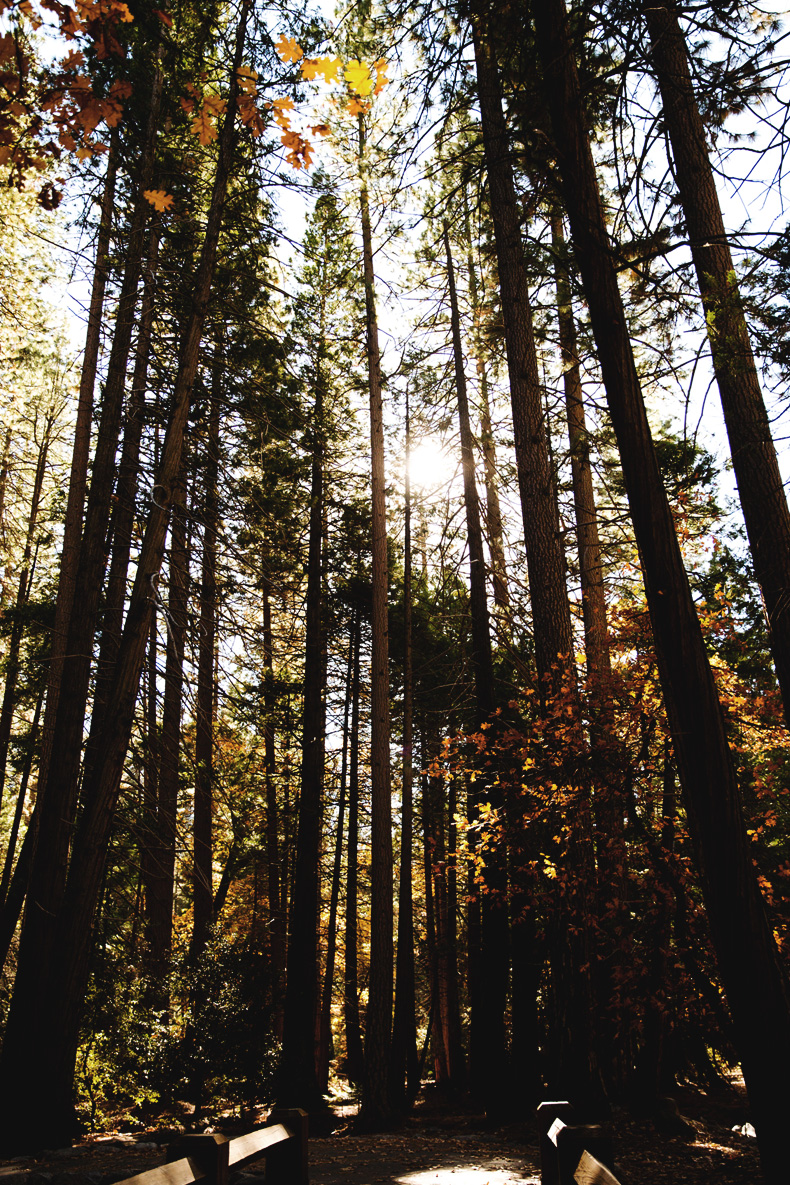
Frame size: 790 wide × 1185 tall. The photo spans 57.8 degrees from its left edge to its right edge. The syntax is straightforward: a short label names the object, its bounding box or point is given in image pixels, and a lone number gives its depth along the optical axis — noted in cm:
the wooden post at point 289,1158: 379
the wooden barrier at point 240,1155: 269
